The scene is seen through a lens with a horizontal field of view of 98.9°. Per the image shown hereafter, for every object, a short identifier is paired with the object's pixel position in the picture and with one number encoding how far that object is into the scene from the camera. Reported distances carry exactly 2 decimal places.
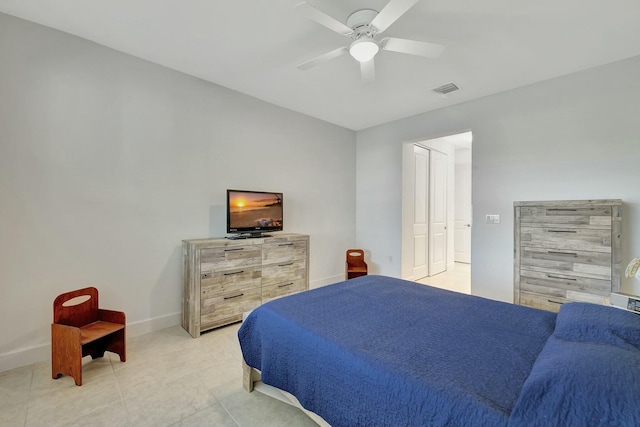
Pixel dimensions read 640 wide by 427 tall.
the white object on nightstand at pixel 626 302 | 1.58
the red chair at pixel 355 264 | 4.32
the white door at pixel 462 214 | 6.38
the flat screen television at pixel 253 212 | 3.08
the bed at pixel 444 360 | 0.82
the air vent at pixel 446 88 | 3.15
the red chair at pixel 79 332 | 1.91
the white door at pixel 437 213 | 5.04
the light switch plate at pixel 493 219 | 3.36
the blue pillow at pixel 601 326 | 1.12
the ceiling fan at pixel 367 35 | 1.72
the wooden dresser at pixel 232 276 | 2.66
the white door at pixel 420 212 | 4.62
